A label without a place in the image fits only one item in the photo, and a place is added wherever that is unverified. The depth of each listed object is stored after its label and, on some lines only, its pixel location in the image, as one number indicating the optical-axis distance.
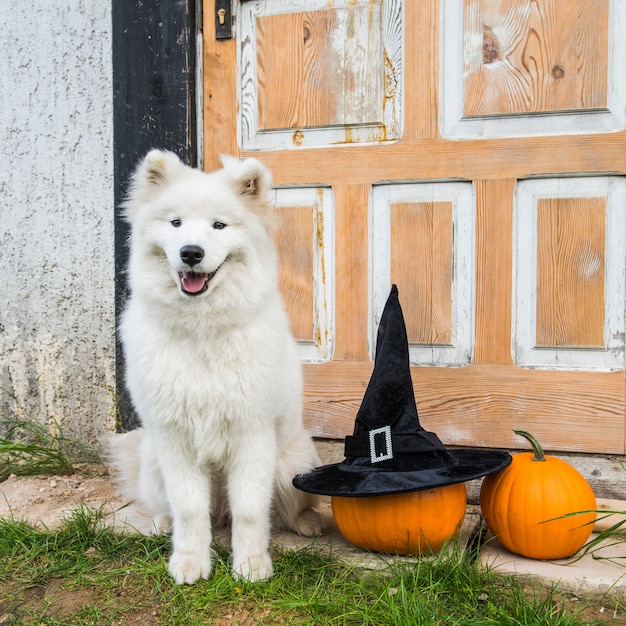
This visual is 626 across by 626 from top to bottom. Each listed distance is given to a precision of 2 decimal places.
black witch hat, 2.22
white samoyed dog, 2.22
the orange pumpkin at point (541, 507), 2.21
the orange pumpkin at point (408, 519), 2.23
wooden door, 2.90
